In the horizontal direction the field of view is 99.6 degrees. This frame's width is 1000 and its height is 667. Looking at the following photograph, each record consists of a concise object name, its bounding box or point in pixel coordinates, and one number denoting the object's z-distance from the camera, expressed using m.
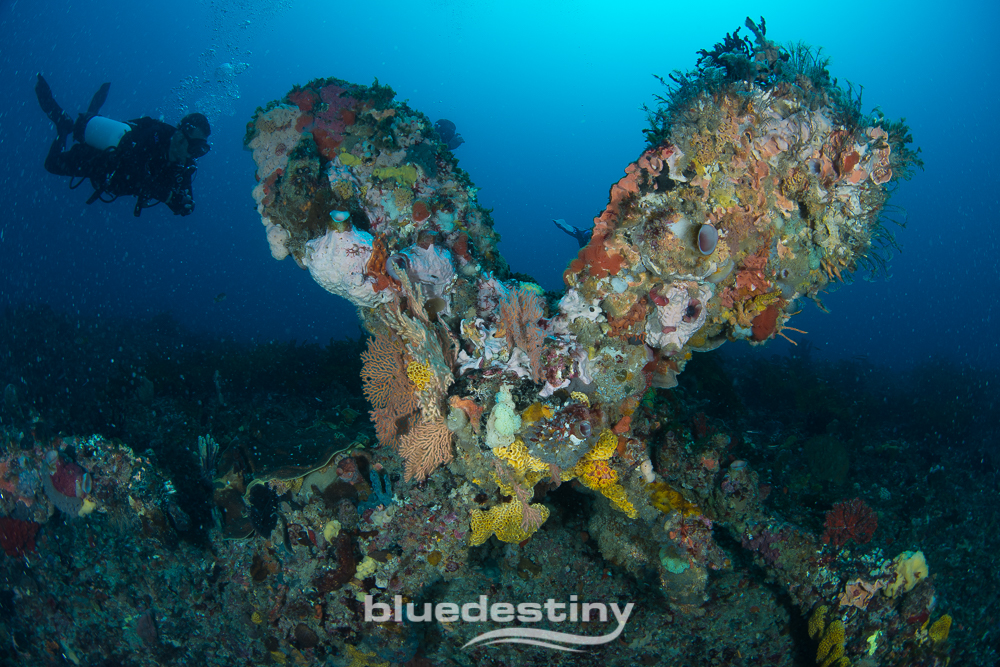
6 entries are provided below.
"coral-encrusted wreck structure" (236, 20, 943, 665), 3.16
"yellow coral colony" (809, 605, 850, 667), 4.41
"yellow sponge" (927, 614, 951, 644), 4.77
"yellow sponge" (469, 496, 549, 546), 4.25
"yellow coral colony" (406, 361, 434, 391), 3.74
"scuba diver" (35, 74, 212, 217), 8.55
